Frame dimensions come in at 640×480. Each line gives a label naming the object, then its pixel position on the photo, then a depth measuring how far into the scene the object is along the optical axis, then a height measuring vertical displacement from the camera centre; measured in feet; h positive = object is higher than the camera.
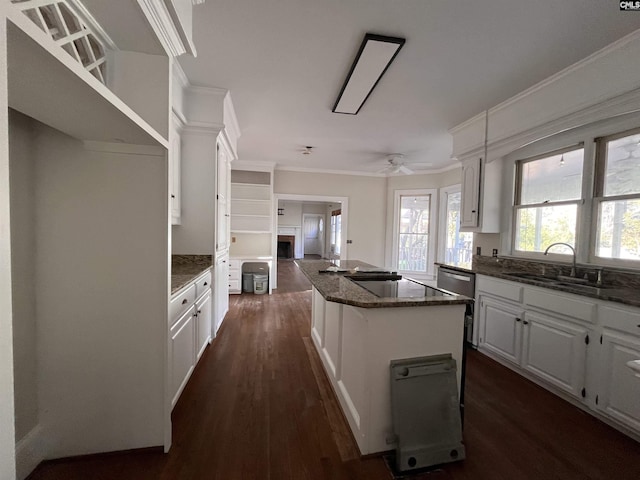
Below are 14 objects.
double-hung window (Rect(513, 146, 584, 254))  8.43 +1.28
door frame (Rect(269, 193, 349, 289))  17.93 +1.37
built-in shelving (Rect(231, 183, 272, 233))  16.98 +1.34
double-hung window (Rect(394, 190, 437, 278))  18.35 +0.14
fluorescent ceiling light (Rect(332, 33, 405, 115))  5.93 +4.14
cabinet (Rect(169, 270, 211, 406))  5.76 -2.55
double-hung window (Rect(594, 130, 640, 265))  6.96 +1.11
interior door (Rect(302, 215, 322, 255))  41.24 -0.82
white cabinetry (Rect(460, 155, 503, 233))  10.33 +1.60
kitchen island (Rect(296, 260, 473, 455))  4.90 -2.00
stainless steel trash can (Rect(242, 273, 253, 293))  17.42 -3.44
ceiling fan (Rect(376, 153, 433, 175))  14.06 +3.59
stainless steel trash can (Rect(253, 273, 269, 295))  17.06 -3.42
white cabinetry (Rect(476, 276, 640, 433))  5.55 -2.62
